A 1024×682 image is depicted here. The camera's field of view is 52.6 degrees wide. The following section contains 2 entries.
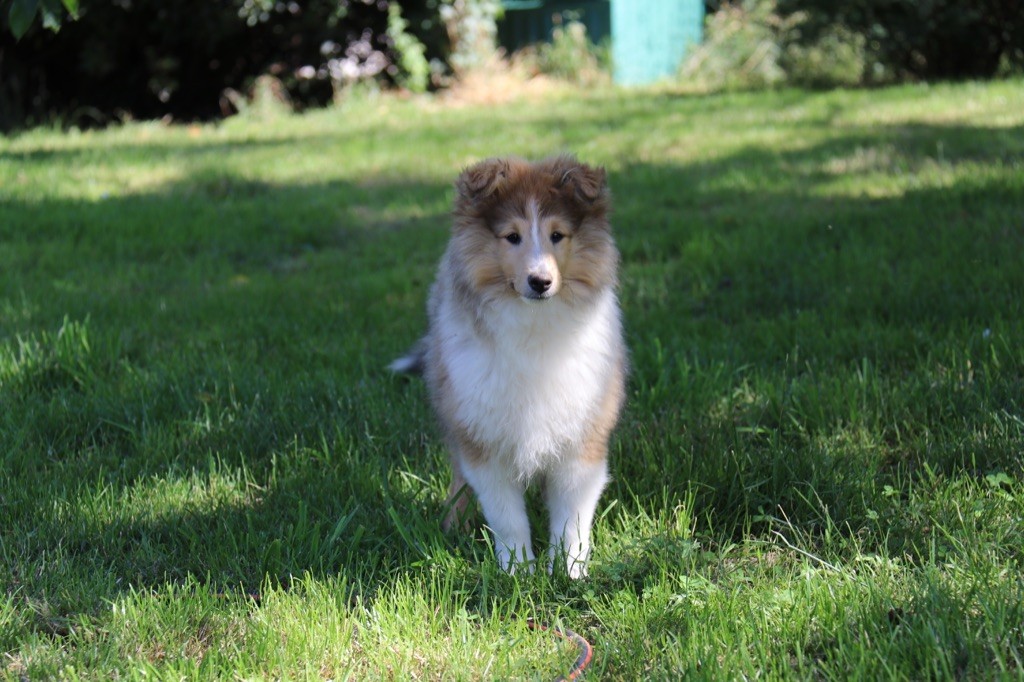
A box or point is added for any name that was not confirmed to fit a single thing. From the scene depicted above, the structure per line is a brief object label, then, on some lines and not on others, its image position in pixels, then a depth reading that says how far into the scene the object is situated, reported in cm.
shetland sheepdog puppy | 331
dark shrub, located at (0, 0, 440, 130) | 1430
